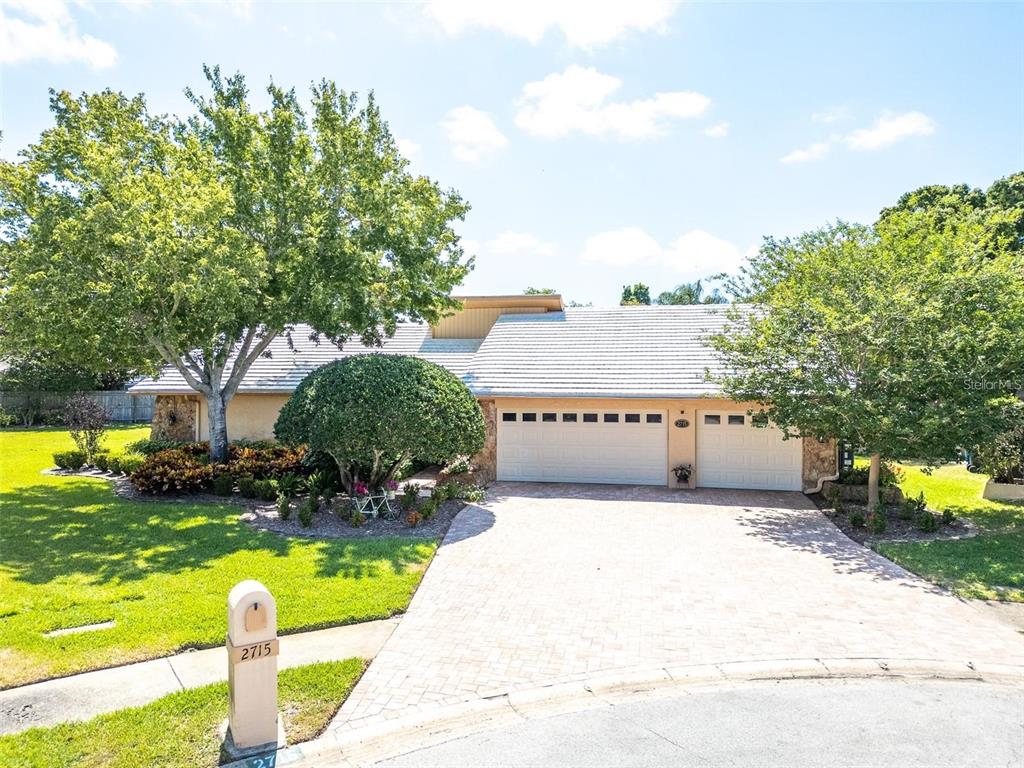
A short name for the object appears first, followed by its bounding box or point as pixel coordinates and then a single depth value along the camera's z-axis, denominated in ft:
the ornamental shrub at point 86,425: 58.18
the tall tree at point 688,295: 157.89
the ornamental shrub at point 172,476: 44.34
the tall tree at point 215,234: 40.16
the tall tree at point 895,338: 35.19
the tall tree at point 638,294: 163.22
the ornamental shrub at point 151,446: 57.93
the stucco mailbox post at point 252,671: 15.42
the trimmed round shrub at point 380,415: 37.83
